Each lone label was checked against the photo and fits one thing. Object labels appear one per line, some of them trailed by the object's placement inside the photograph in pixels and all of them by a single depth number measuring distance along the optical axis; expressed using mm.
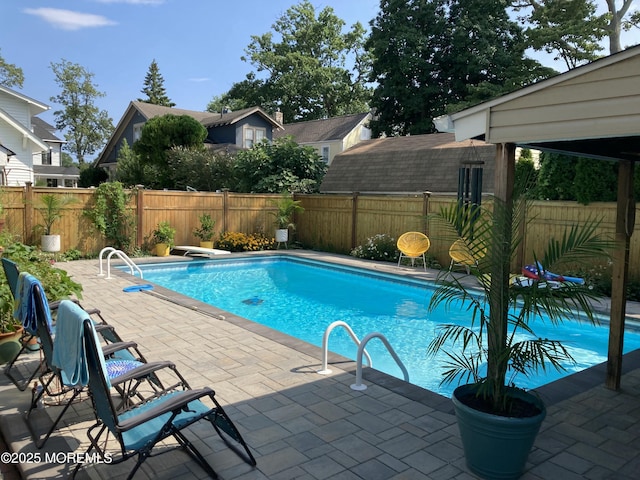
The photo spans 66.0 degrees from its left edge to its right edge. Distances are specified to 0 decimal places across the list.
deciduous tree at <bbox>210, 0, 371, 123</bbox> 36469
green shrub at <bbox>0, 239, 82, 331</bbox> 5523
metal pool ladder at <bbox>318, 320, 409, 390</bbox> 4469
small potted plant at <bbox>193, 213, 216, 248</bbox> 14820
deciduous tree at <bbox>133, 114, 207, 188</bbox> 22953
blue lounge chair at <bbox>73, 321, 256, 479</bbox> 2664
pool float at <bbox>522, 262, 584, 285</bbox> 9000
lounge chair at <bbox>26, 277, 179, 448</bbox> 2799
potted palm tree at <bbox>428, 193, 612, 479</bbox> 2914
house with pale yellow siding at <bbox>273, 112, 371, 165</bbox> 26312
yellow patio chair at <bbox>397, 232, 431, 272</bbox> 12266
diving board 13734
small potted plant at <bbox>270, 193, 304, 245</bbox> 15750
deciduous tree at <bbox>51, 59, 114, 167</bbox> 46719
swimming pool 6918
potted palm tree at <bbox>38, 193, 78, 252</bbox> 12062
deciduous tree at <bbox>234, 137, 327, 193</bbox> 18125
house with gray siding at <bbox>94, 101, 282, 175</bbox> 25984
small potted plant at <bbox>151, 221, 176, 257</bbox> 13945
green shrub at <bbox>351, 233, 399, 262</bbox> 13755
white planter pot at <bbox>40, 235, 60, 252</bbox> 12047
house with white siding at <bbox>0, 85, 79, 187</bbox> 16734
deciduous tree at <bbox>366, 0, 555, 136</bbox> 27062
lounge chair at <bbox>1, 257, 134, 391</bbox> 3713
